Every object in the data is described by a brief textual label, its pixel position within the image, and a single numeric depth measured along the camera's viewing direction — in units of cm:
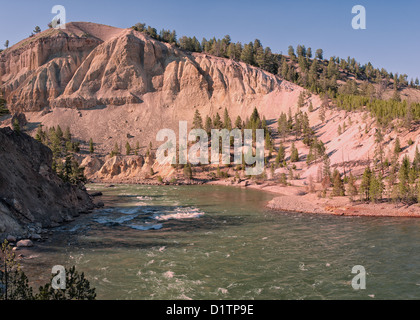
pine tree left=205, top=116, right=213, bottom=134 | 13286
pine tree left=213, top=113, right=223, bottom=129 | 13338
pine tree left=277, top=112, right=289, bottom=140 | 12238
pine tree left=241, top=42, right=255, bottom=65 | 17712
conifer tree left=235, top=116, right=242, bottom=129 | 13188
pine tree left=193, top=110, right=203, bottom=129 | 13788
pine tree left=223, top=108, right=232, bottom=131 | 12838
